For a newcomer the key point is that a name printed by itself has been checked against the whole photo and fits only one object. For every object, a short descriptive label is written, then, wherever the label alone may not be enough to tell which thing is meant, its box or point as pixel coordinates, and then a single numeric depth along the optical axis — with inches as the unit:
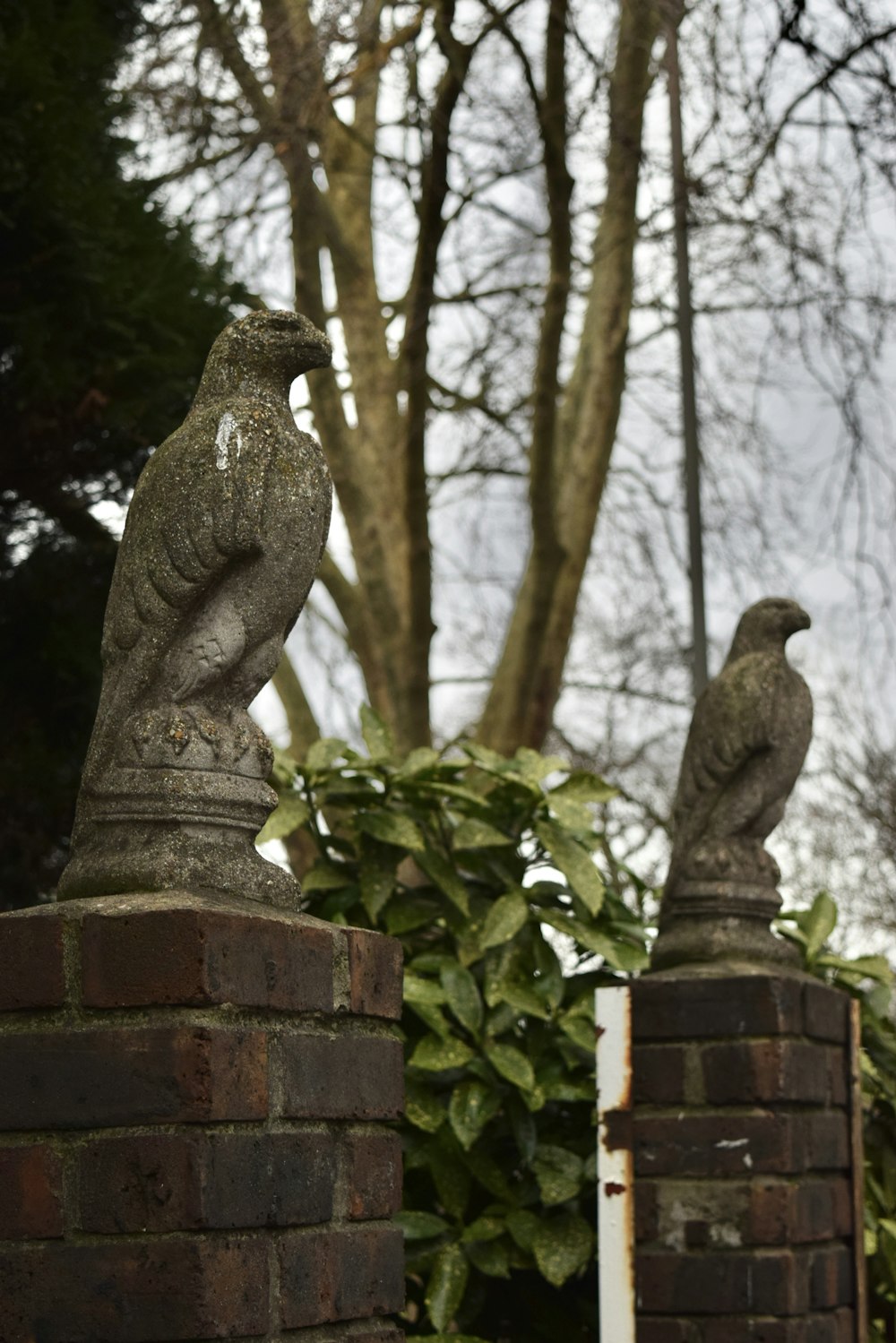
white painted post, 149.3
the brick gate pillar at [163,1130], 86.4
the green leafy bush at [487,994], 158.6
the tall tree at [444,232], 222.8
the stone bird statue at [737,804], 156.2
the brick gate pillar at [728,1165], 146.0
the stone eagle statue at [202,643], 97.7
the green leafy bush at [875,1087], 177.0
